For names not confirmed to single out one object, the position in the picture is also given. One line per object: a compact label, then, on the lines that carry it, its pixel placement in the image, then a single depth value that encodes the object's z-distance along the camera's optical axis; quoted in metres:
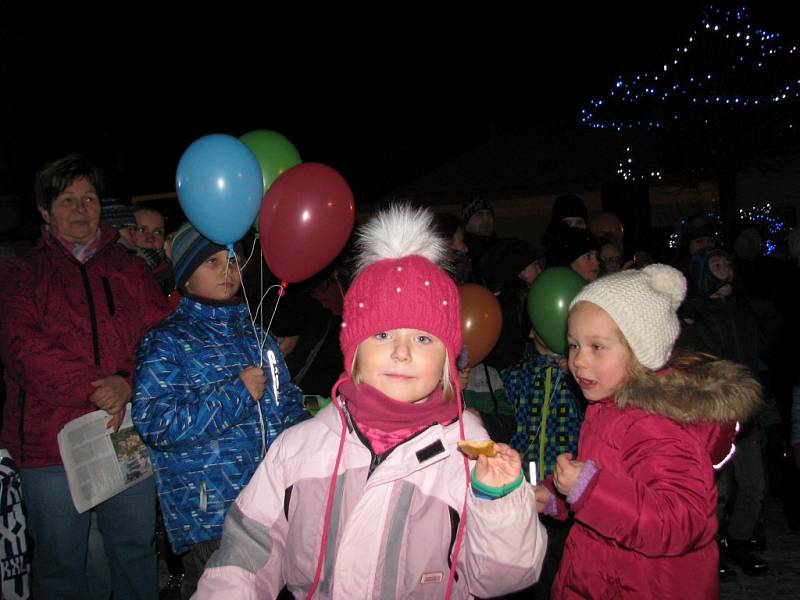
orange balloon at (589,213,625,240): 7.32
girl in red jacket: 1.70
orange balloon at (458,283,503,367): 3.41
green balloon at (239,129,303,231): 3.23
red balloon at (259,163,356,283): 2.71
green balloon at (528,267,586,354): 3.31
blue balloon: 2.61
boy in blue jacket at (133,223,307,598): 2.26
